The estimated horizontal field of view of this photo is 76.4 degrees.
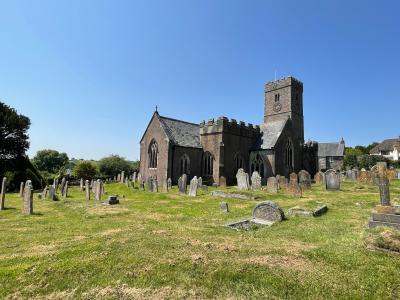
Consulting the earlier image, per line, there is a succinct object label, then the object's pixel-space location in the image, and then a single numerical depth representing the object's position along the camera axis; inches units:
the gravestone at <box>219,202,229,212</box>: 460.6
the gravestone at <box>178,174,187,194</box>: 756.0
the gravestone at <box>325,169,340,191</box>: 748.0
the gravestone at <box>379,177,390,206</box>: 357.7
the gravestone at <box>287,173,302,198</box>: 641.4
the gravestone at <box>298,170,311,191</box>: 782.5
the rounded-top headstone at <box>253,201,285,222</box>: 369.7
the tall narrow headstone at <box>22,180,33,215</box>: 470.0
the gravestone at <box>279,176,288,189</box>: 805.7
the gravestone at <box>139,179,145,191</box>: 901.2
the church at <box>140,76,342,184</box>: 1074.1
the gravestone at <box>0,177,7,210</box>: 532.2
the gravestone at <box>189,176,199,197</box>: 709.5
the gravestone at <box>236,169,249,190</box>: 857.5
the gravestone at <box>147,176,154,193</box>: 850.1
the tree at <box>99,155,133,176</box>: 1723.7
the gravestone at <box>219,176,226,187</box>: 967.6
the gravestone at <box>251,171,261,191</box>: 813.2
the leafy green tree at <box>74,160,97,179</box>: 1565.8
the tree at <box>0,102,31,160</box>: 1203.2
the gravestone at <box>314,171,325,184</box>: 1020.6
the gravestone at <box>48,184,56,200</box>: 697.0
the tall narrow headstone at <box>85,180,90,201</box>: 664.8
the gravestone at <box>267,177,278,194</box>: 725.3
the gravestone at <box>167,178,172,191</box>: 856.3
